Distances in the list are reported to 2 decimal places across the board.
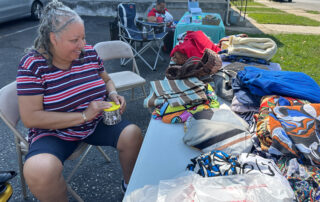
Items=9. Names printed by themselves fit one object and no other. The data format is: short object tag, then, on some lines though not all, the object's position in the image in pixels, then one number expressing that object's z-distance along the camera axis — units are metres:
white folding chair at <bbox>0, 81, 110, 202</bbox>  1.69
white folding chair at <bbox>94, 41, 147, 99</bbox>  2.99
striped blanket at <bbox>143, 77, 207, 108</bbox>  1.98
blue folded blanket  1.82
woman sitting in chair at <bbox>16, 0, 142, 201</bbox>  1.54
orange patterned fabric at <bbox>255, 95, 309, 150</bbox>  1.47
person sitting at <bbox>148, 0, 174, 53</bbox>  5.69
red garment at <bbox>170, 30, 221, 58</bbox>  2.80
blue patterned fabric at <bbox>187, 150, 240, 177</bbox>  1.24
